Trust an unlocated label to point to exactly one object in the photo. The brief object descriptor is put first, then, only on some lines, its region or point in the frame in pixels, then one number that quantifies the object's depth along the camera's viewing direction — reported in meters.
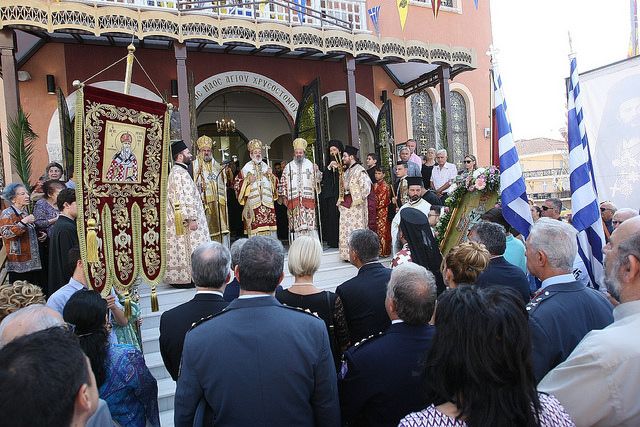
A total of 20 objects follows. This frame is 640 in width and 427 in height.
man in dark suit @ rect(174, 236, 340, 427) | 2.07
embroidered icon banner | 4.04
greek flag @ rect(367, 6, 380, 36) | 12.80
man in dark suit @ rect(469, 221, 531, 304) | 3.33
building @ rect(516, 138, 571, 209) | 31.91
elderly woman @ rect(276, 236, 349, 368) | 3.06
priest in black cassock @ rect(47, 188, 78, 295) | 4.70
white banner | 5.54
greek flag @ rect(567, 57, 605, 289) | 4.26
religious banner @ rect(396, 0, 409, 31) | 11.64
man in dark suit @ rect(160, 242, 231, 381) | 2.82
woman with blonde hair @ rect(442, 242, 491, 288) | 3.15
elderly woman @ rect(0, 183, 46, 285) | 5.40
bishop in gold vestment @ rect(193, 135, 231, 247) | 8.20
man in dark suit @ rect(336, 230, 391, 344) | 3.13
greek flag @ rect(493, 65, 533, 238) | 4.72
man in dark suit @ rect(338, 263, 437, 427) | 2.18
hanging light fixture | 12.69
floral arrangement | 5.71
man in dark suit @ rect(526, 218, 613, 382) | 2.28
